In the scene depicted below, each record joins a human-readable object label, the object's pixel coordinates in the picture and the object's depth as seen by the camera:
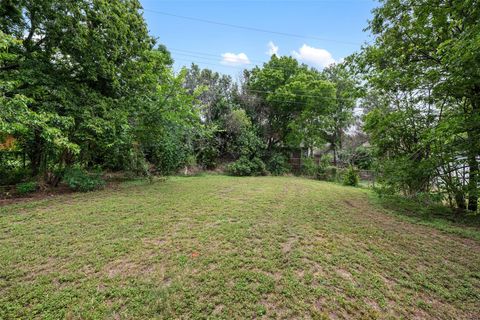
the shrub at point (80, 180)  5.66
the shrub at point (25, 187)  5.11
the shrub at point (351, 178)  10.08
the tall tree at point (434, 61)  3.30
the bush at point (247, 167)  11.68
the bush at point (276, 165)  13.00
